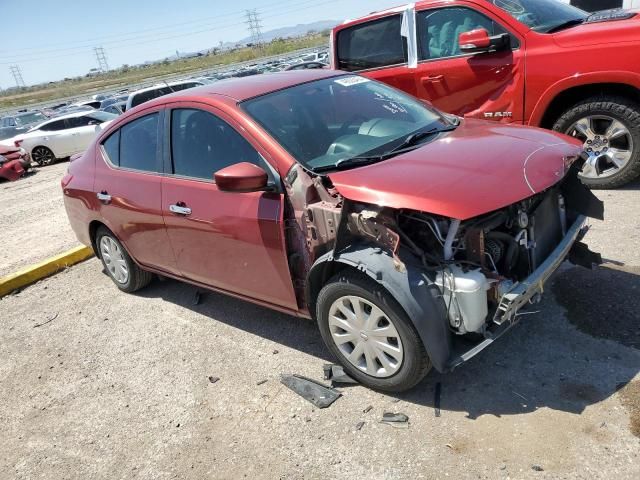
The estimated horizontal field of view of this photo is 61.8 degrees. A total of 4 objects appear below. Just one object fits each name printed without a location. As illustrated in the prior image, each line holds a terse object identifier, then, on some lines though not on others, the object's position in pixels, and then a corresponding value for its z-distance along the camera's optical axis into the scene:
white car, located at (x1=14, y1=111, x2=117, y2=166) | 15.18
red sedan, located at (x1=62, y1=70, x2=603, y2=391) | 2.66
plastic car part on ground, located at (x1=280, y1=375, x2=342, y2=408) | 3.12
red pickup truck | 4.93
